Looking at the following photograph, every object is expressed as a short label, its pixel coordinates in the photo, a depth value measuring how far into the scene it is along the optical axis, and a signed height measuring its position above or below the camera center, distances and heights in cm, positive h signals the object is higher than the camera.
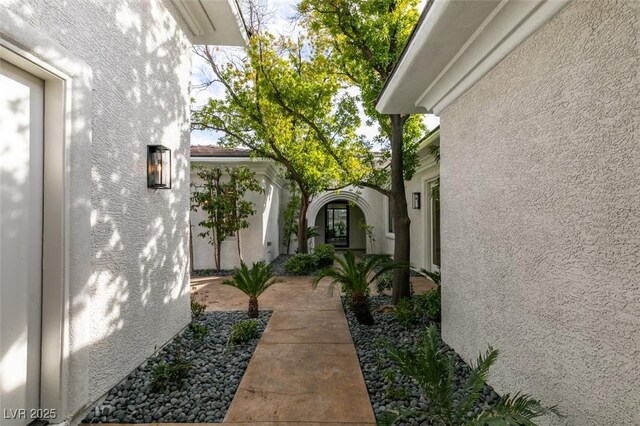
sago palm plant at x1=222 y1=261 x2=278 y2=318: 596 -122
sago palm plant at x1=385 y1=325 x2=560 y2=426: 213 -139
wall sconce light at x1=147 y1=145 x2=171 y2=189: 398 +77
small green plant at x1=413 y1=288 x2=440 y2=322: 538 -159
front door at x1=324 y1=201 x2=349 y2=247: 2216 -24
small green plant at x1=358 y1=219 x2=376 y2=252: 1479 -67
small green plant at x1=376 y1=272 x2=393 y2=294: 781 -163
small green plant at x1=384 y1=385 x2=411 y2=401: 326 -191
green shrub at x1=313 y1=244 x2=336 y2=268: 1162 -146
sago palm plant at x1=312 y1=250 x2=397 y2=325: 559 -115
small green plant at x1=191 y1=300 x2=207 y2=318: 591 -173
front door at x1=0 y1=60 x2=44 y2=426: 228 -11
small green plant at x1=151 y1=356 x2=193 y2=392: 339 -177
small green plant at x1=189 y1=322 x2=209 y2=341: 491 -183
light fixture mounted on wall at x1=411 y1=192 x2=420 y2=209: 1020 +68
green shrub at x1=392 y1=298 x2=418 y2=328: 545 -177
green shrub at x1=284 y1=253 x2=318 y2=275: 1070 -158
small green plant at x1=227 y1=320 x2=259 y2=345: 473 -180
